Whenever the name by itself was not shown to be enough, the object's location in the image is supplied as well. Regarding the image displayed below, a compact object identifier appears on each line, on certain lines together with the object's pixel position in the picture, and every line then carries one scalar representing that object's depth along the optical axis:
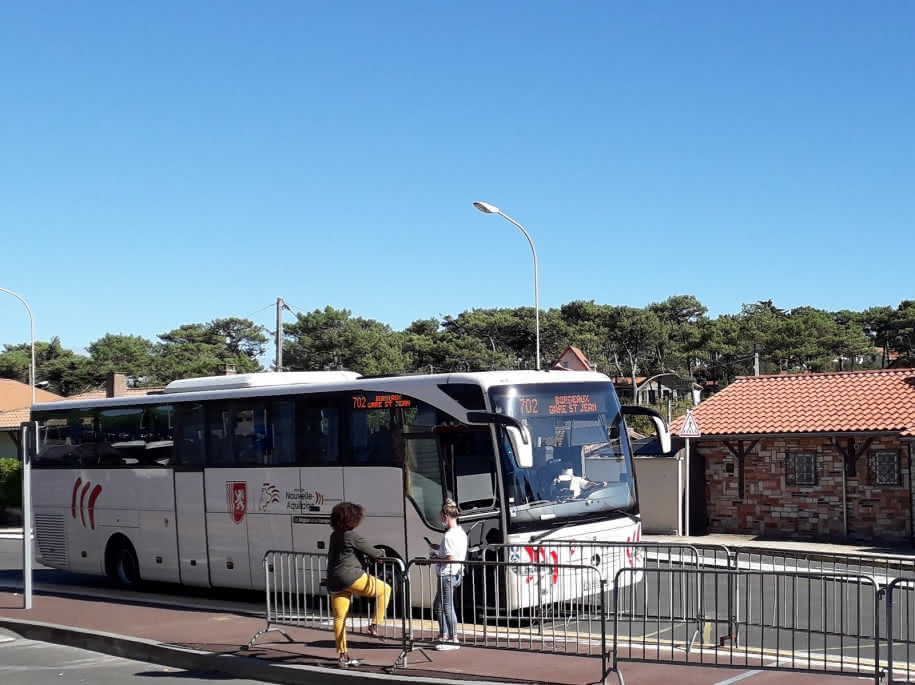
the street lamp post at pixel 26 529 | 15.49
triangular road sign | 24.20
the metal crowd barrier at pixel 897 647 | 8.27
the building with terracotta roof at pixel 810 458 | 26.58
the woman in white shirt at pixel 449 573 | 11.26
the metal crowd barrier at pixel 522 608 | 10.86
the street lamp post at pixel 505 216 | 28.31
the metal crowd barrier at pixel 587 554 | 12.59
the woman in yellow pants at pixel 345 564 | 10.64
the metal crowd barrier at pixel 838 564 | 17.46
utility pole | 35.47
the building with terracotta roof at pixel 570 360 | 67.31
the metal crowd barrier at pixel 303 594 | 12.22
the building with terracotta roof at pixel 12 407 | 46.54
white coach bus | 13.66
